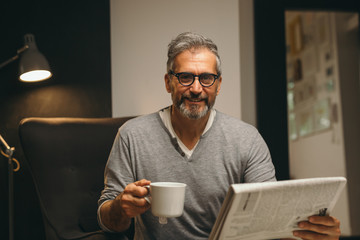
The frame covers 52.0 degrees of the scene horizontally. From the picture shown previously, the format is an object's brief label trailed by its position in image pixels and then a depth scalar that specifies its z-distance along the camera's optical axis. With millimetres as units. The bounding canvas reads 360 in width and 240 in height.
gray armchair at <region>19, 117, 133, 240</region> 1624
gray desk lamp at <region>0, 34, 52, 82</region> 1868
